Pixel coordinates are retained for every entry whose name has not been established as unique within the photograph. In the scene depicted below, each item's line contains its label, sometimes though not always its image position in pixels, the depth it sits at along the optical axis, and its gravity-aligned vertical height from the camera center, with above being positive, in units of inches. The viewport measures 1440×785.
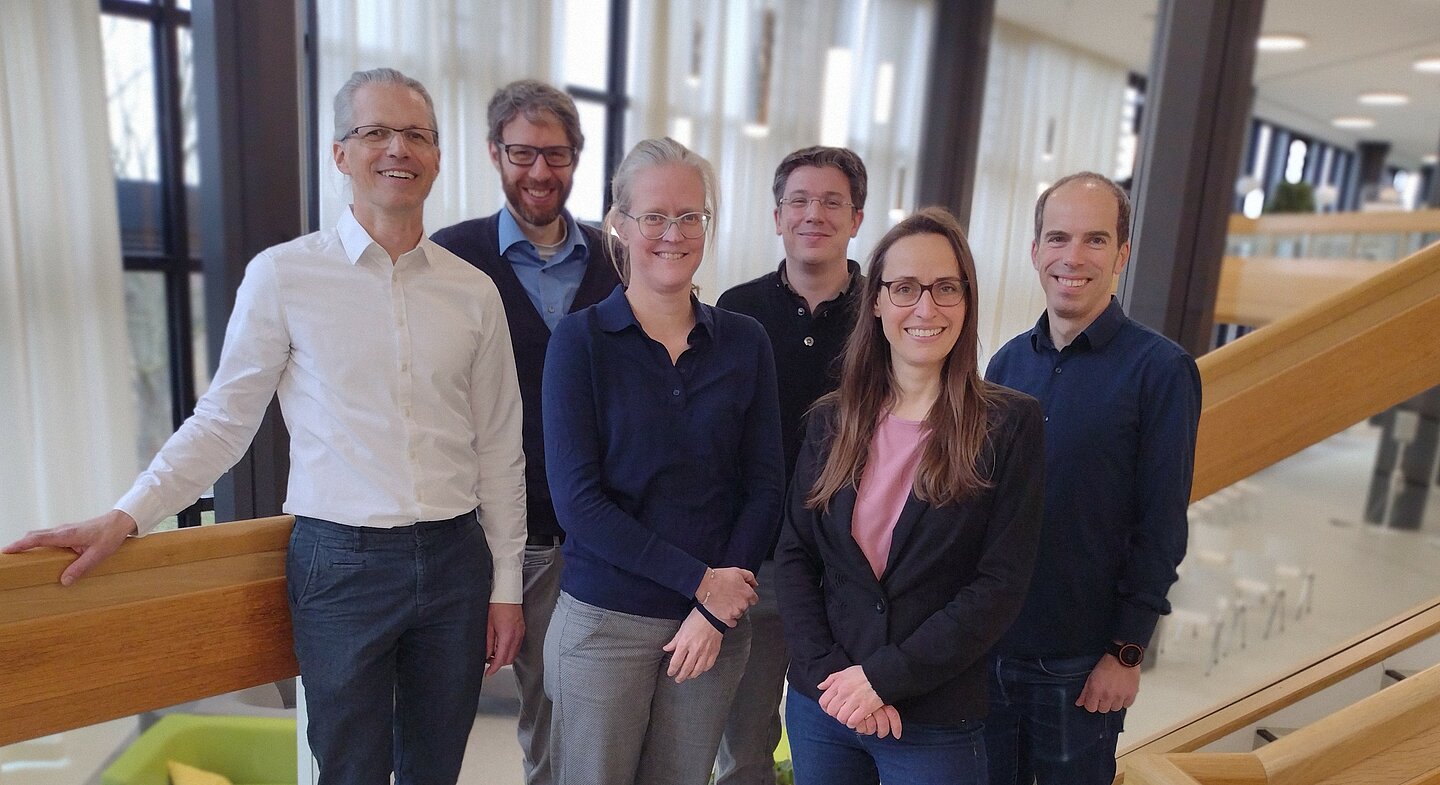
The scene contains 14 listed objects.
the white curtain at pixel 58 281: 141.3 -17.1
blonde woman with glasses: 61.0 -19.7
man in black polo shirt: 76.2 -8.0
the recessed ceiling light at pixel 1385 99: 416.5 +74.8
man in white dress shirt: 60.2 -16.5
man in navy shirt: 64.2 -19.2
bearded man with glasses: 77.3 -5.0
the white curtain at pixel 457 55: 170.6 +29.4
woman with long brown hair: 55.9 -19.4
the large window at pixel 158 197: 153.2 -2.6
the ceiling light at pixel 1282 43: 307.9 +72.9
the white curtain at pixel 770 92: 227.0 +34.6
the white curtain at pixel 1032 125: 248.2 +33.4
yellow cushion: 98.9 -67.5
